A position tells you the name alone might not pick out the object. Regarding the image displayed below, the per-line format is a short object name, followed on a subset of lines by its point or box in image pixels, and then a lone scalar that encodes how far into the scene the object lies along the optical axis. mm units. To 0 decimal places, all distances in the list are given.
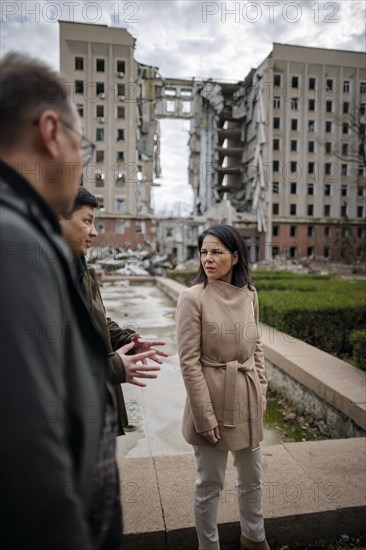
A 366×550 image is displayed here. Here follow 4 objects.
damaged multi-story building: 42688
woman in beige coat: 2223
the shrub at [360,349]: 4508
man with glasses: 785
